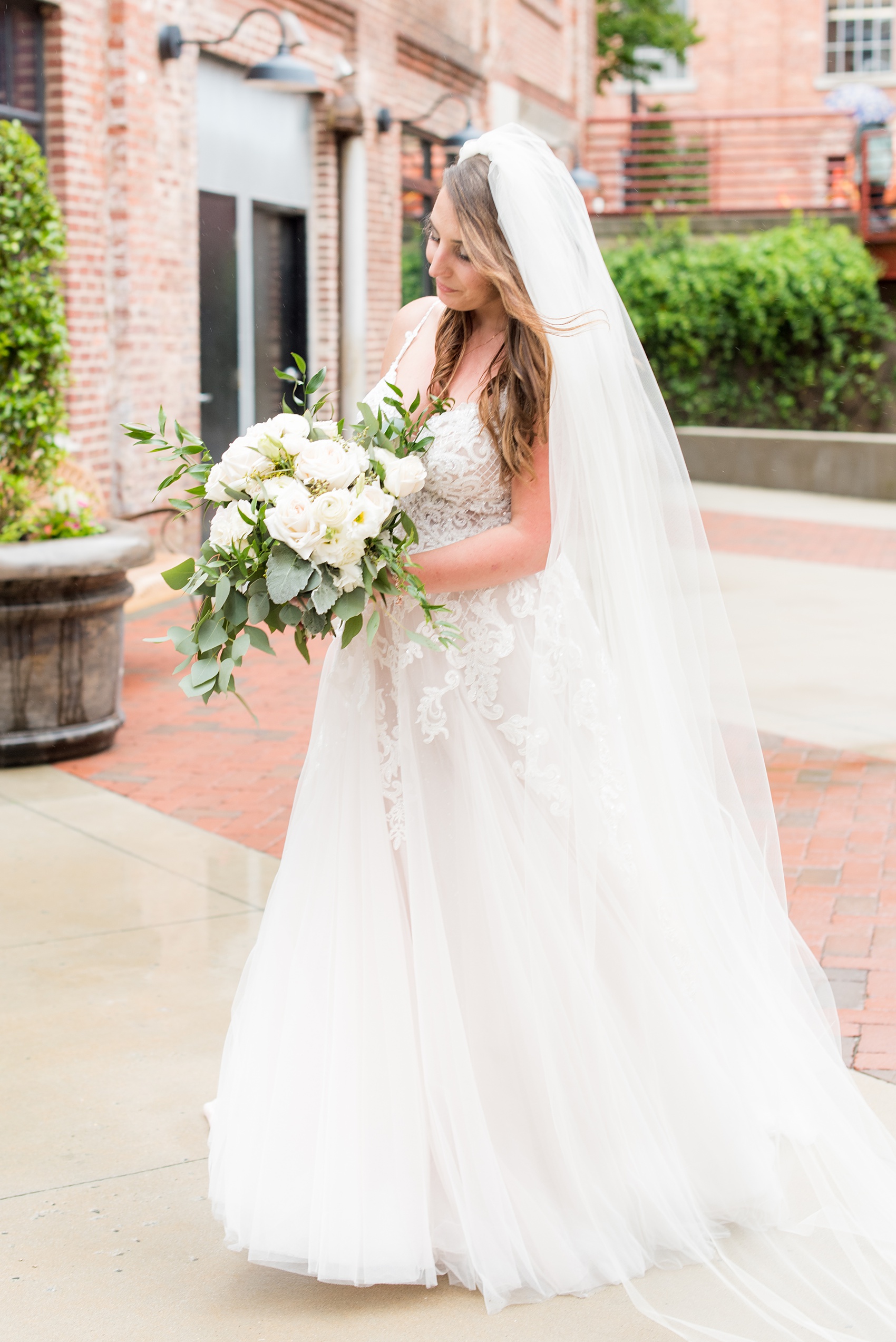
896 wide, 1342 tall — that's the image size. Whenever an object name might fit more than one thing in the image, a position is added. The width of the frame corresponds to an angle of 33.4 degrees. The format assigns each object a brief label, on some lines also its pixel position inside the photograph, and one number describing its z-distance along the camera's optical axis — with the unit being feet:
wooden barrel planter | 18.79
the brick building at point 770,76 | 86.43
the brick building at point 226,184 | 30.17
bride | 8.45
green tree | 87.04
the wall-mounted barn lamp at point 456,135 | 45.42
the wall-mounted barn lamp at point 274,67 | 32.09
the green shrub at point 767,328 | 55.83
